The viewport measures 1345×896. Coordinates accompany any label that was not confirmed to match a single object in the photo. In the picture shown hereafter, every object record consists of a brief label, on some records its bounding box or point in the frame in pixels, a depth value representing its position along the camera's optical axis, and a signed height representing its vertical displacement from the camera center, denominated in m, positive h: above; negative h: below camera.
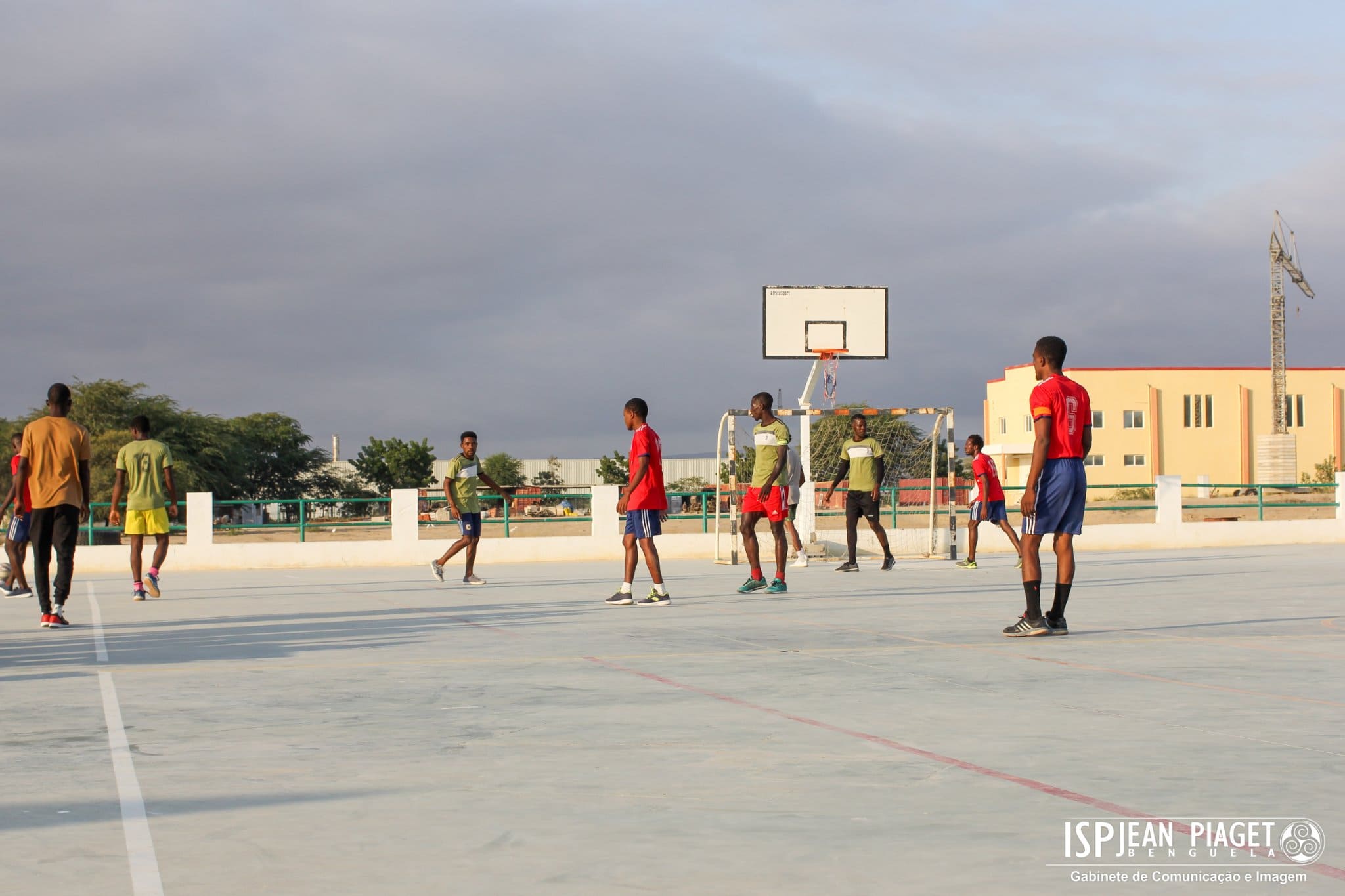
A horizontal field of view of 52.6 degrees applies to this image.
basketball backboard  25.34 +3.16
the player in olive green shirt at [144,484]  13.82 +0.10
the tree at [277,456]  87.50 +2.52
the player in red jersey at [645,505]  13.09 -0.13
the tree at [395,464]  100.59 +2.14
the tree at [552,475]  139.88 +1.78
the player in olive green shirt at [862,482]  18.66 +0.13
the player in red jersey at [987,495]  18.50 -0.05
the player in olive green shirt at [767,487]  14.45 +0.05
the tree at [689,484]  119.77 +0.69
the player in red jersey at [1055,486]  9.54 +0.03
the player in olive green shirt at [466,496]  17.14 -0.04
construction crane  94.44 +17.47
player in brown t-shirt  11.22 +0.07
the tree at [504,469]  127.81 +2.31
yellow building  91.31 +4.79
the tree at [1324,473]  91.12 +1.17
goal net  22.16 +0.27
